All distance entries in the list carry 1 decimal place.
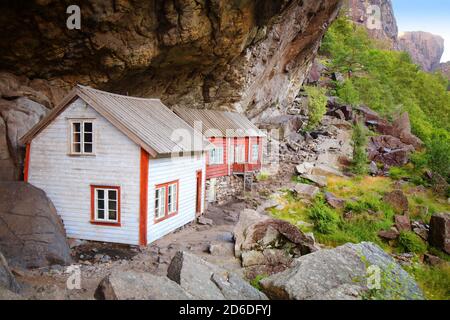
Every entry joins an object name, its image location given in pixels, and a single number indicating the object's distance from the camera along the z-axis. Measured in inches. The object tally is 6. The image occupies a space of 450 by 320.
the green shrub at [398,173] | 1192.4
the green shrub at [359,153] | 1164.5
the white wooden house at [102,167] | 532.4
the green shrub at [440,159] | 1144.2
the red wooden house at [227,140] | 879.1
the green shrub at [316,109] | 1582.2
